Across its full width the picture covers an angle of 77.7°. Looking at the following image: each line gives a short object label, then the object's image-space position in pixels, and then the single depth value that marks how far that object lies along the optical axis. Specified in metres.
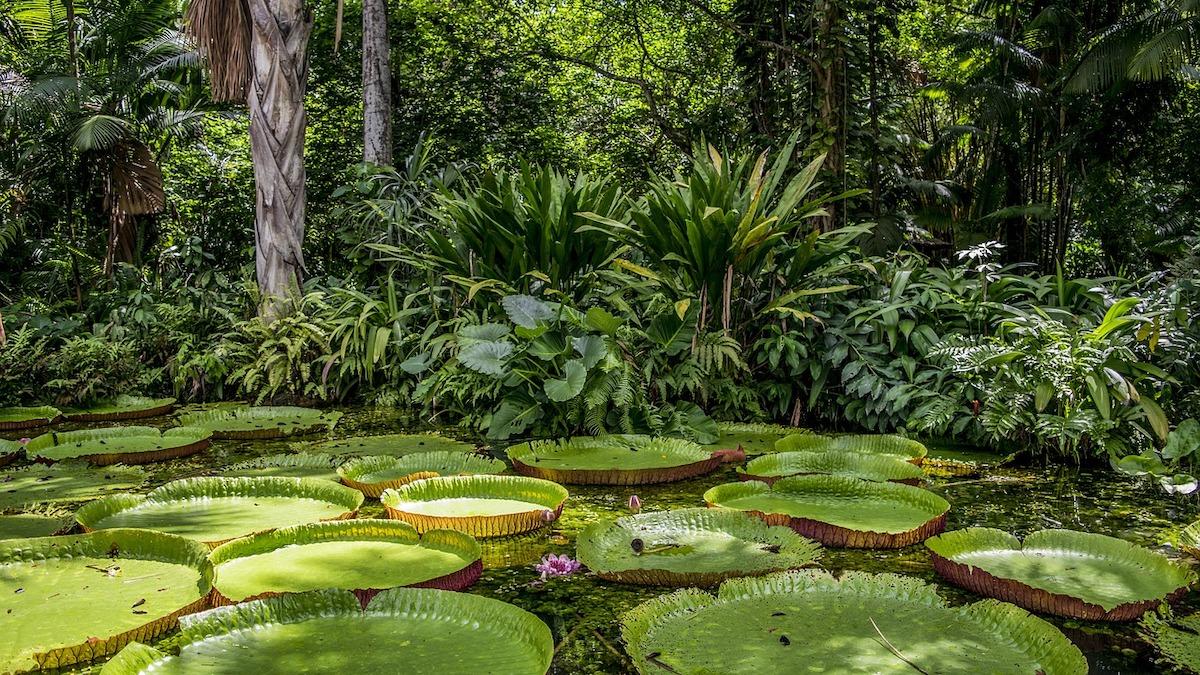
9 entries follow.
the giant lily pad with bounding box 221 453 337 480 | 2.81
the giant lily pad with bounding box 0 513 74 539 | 2.12
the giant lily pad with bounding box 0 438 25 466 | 3.14
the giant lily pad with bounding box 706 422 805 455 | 3.28
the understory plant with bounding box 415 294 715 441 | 3.35
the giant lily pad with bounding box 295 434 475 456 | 3.28
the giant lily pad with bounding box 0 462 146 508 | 2.61
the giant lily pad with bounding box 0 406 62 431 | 4.18
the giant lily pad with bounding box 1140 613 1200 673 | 1.40
